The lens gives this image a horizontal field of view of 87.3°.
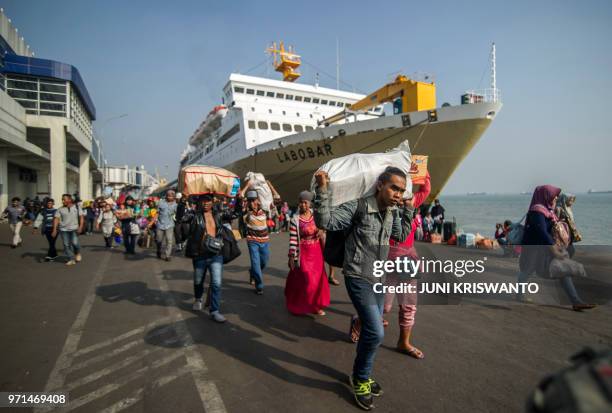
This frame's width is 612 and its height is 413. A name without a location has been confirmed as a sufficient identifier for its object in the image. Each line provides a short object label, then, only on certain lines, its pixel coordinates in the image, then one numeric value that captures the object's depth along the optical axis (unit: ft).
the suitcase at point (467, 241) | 33.30
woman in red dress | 14.58
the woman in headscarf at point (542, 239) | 14.57
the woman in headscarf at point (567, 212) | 16.90
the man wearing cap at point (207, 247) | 13.74
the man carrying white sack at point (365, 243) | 7.94
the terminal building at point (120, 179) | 192.91
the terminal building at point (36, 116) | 60.23
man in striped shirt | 17.24
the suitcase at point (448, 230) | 35.87
